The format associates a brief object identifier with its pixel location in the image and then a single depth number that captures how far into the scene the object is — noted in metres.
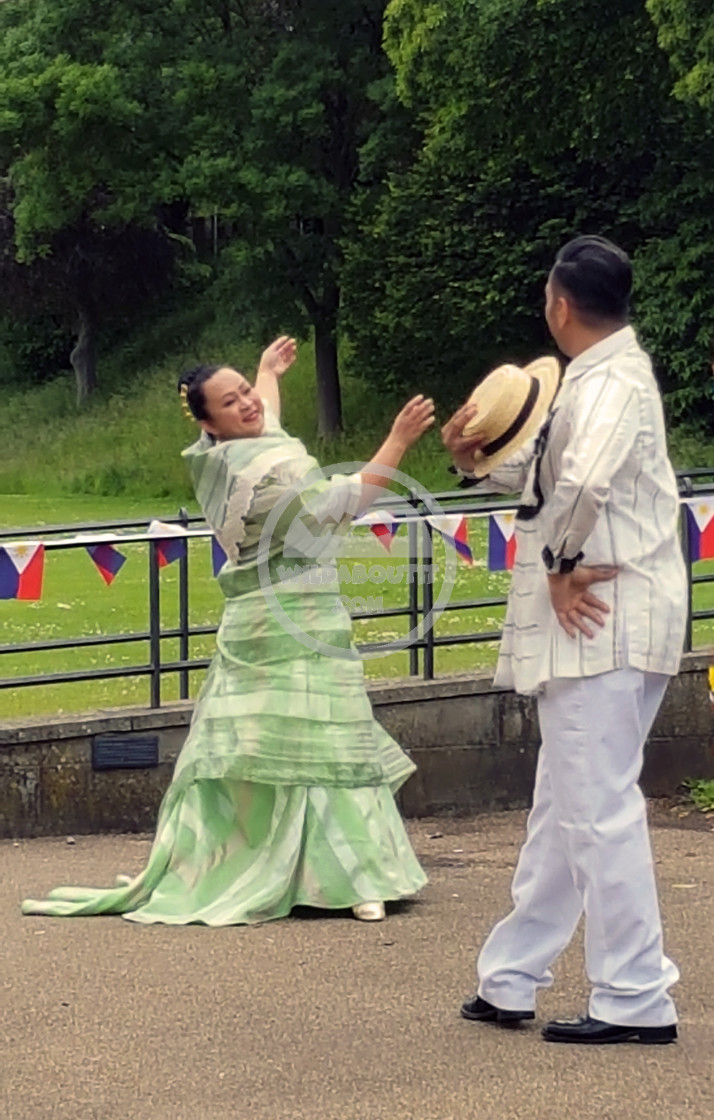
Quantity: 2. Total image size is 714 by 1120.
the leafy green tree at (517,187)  31.23
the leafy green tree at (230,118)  39.94
